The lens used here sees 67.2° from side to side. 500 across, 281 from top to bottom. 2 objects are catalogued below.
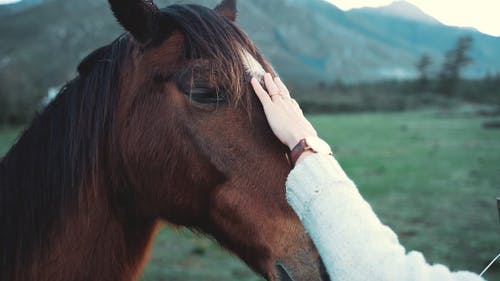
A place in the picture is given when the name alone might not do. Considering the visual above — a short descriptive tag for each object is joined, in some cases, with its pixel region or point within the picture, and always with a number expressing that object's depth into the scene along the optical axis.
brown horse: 1.56
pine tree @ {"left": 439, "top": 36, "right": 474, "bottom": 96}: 46.62
